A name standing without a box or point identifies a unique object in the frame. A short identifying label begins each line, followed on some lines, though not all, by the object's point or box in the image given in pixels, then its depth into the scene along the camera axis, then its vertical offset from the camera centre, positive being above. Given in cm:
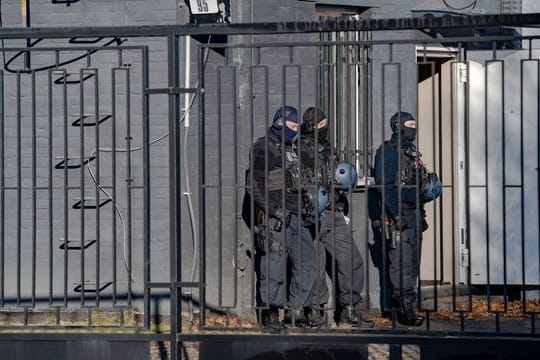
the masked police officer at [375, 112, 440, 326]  1705 +1
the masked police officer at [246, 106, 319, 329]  1661 -10
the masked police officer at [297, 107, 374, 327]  1753 -18
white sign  1937 +189
